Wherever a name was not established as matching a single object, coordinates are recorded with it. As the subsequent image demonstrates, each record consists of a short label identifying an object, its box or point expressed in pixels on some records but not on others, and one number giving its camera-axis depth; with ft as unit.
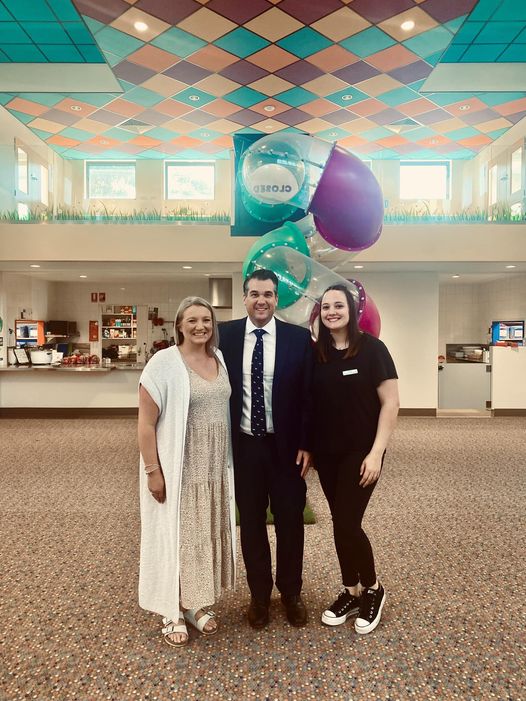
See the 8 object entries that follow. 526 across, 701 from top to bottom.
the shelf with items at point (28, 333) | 29.40
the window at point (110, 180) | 25.43
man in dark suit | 6.75
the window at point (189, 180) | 24.53
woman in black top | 6.55
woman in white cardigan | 6.30
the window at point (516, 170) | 23.39
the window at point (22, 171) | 24.13
